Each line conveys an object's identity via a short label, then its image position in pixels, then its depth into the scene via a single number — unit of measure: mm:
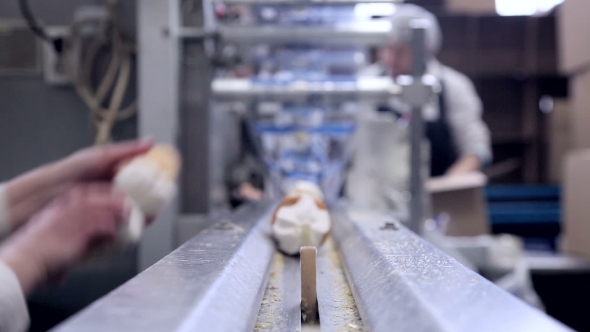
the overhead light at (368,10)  1534
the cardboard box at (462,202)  1705
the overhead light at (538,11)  4496
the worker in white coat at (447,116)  2164
